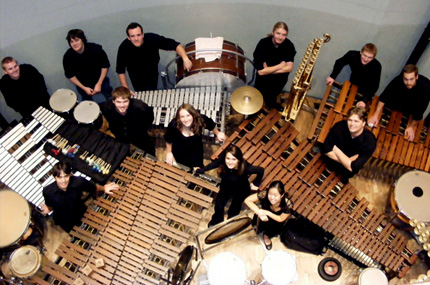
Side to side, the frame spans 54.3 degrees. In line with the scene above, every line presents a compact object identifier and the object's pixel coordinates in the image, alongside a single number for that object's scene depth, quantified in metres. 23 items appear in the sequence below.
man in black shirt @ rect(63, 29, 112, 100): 4.38
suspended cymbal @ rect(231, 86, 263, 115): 4.21
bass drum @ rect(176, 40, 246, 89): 4.52
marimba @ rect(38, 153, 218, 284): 3.71
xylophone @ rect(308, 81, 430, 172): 4.35
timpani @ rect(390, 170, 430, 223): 4.20
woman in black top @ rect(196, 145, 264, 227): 3.81
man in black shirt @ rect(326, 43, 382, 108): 4.19
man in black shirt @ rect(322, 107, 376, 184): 3.97
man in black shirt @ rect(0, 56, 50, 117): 4.34
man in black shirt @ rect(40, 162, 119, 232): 3.85
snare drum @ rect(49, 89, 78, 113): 4.57
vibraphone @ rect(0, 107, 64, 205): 4.30
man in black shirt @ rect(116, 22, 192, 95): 4.34
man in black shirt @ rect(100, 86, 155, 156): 3.93
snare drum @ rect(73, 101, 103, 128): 4.45
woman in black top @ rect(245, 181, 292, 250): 3.74
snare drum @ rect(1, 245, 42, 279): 3.79
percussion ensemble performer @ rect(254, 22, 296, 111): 4.34
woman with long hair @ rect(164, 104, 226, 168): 3.81
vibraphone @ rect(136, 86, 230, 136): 4.63
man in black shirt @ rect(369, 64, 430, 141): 4.03
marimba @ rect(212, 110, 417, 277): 4.11
